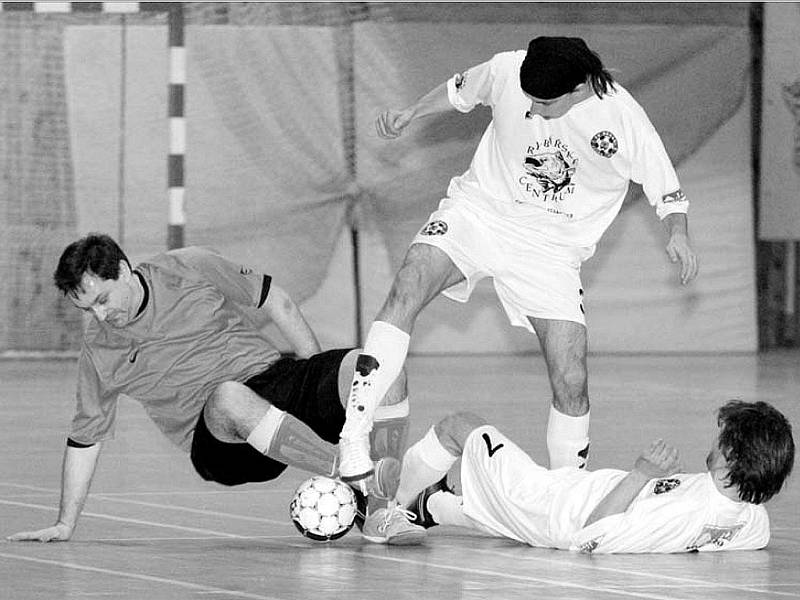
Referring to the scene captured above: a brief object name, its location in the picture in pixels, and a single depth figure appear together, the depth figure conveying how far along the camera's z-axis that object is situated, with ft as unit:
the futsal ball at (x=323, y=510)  37.04
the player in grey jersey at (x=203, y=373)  37.68
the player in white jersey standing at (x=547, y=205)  41.60
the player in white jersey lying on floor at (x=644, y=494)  34.94
